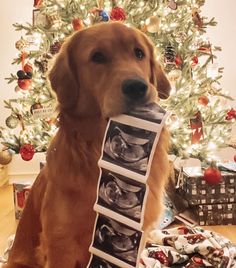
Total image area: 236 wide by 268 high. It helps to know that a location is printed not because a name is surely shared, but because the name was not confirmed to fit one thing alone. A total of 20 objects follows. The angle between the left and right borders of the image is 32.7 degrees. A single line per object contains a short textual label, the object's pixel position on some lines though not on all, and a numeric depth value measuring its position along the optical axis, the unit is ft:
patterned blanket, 6.75
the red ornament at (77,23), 7.93
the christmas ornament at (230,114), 8.95
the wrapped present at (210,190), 9.00
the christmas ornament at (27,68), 8.70
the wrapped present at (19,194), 9.22
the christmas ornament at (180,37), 8.65
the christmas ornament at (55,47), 8.48
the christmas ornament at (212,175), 8.66
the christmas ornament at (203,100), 8.81
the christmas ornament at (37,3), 8.61
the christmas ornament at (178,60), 8.64
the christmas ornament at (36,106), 8.55
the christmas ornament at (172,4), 8.55
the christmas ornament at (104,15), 7.80
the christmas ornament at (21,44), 8.84
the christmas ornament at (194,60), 8.79
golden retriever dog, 4.30
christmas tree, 8.33
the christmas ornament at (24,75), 8.68
